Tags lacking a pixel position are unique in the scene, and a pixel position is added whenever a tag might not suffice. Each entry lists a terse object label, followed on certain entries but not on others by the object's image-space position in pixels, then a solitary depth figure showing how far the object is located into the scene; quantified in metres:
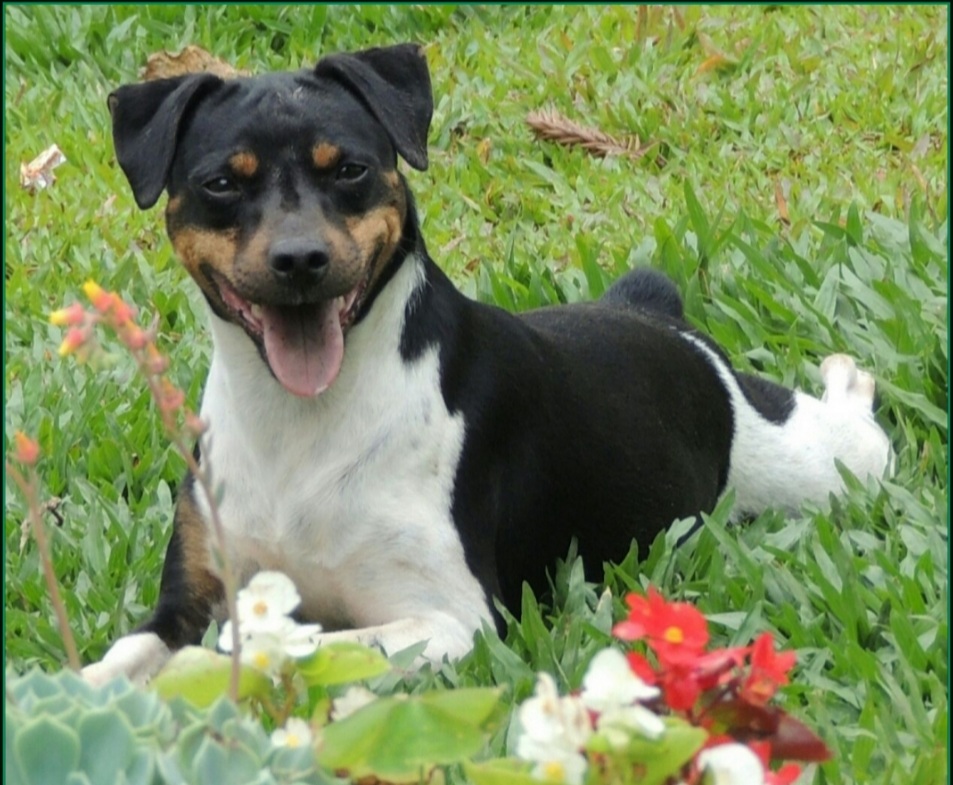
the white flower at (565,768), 4.23
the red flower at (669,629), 4.43
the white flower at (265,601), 4.66
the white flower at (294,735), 4.57
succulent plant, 4.32
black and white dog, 7.76
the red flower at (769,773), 4.49
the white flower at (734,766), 4.26
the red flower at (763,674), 4.55
